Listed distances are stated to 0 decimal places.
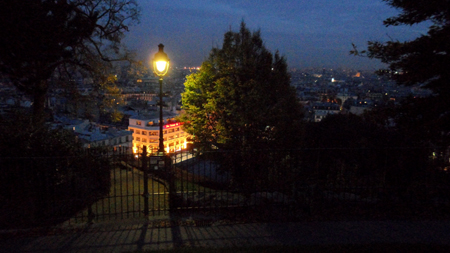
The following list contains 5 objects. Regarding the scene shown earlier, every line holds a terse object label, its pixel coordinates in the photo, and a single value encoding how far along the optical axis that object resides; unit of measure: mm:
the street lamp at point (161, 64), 9328
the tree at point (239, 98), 13961
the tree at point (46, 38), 7699
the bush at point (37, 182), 6375
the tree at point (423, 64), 5059
